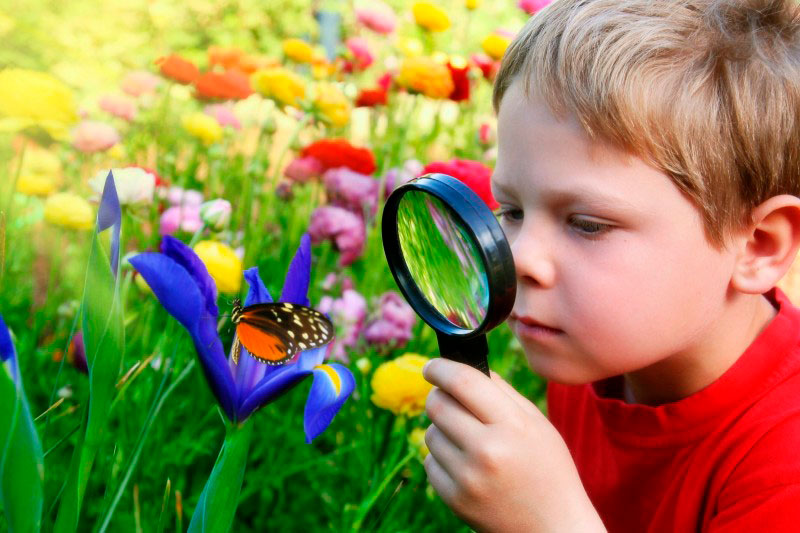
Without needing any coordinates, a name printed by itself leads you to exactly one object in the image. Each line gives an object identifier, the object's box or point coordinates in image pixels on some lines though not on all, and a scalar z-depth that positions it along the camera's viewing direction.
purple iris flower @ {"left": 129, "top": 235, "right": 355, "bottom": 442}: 0.68
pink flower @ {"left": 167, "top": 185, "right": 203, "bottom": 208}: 1.62
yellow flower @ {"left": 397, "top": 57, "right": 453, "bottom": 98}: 1.99
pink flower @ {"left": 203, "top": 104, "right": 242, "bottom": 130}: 2.10
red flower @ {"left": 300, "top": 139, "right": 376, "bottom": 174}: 1.72
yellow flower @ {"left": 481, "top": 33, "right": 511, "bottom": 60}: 2.31
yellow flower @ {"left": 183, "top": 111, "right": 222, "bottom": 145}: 1.88
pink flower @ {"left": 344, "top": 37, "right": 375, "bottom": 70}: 2.56
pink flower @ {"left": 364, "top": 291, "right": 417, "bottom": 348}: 1.37
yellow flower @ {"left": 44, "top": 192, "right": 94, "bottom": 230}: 1.33
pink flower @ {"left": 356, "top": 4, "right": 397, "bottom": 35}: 2.63
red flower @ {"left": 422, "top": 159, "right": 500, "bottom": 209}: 1.47
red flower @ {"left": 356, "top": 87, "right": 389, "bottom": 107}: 2.21
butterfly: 0.74
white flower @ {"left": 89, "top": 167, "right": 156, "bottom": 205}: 1.13
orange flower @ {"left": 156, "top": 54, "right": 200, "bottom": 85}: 1.99
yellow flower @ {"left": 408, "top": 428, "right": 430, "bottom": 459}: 1.09
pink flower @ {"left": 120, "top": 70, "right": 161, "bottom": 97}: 2.12
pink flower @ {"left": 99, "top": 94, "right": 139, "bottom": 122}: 2.05
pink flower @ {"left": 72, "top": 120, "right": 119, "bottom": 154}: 1.69
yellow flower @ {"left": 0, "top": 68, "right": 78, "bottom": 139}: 1.02
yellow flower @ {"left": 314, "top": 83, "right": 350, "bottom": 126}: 1.82
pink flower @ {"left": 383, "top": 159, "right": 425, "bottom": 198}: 1.91
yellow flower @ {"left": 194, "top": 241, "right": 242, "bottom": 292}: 1.01
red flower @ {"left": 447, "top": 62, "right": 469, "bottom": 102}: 2.12
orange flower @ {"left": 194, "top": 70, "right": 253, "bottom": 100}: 2.00
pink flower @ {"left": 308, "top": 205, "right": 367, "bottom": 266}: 1.63
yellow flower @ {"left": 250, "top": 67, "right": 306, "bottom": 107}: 1.88
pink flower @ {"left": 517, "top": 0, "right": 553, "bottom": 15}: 2.39
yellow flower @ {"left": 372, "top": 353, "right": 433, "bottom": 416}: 1.06
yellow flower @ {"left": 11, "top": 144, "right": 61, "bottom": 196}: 1.55
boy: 0.84
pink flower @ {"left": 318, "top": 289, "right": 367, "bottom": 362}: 1.42
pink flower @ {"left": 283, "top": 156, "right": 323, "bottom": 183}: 1.75
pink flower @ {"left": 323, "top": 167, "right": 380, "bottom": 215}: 1.75
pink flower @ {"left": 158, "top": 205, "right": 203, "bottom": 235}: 1.47
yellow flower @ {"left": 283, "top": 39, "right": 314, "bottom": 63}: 2.25
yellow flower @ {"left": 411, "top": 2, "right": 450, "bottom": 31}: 2.40
